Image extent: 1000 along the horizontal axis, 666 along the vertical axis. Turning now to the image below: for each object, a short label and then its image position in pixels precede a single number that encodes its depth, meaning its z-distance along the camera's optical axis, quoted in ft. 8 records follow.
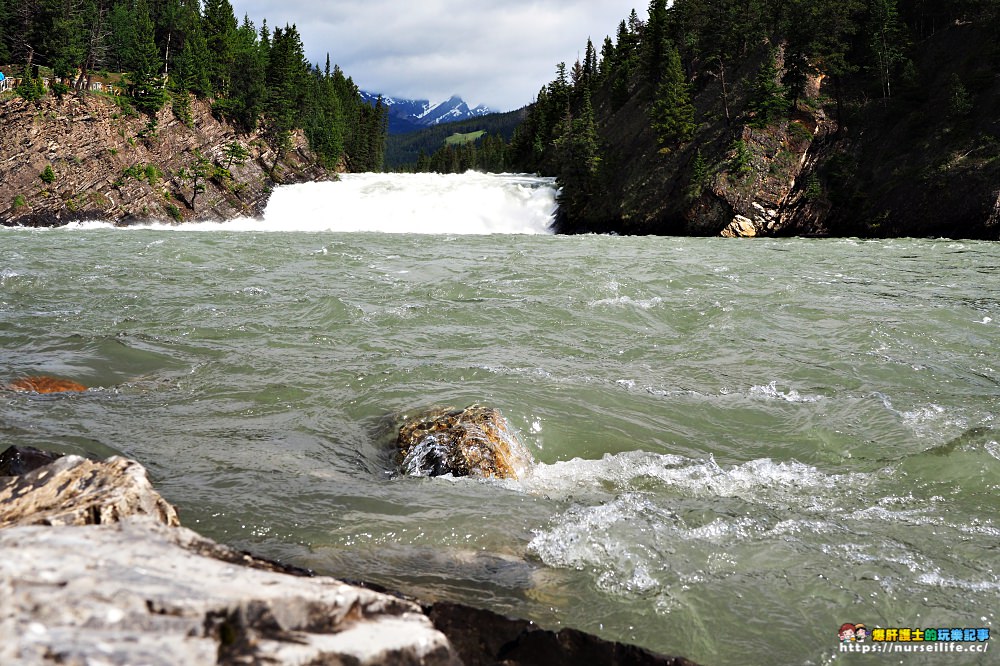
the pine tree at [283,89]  216.33
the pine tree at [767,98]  153.48
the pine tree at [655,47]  211.00
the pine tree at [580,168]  173.88
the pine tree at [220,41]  215.31
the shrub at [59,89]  166.91
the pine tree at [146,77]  183.01
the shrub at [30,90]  161.89
